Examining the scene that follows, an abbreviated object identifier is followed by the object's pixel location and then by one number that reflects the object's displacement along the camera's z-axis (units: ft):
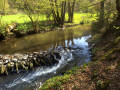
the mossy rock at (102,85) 15.24
